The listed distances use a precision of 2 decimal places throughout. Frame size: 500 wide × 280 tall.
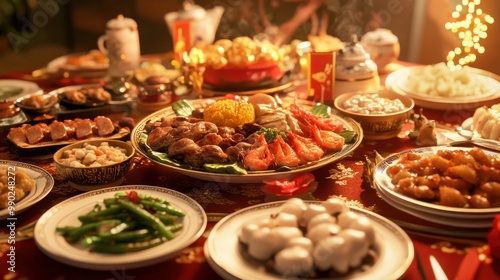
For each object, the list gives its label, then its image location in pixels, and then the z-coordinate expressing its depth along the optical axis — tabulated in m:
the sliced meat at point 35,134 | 1.98
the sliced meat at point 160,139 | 1.87
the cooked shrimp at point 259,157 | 1.70
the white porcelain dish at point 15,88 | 2.57
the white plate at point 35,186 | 1.53
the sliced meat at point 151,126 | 2.02
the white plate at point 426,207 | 1.42
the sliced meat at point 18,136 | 1.98
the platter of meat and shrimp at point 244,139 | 1.71
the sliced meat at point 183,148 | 1.76
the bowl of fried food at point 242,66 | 2.61
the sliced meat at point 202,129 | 1.88
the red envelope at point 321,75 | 2.38
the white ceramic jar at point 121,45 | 2.90
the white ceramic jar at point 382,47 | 2.86
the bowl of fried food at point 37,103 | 2.29
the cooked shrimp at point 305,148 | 1.75
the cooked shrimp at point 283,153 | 1.72
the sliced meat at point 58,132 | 2.00
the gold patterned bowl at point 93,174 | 1.69
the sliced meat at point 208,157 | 1.73
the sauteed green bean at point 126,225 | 1.30
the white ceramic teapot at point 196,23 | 3.19
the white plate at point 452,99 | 2.33
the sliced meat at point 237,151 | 1.75
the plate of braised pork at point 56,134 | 1.97
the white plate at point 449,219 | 1.45
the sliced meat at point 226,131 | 1.89
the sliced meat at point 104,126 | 2.05
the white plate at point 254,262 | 1.17
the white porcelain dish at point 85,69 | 2.96
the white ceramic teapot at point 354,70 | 2.41
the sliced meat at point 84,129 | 2.02
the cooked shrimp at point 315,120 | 1.97
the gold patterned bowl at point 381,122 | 2.07
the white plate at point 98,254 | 1.25
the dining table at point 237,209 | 1.32
